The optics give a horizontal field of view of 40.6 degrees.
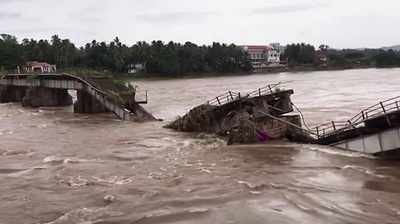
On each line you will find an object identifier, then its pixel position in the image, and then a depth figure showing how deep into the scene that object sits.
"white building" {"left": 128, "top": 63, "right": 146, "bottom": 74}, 165.25
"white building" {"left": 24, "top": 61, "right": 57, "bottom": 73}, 128.81
